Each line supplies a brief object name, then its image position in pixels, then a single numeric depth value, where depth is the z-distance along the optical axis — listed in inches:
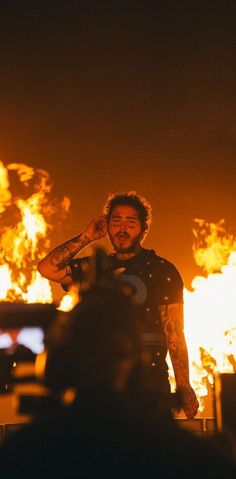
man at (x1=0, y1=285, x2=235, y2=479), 114.6
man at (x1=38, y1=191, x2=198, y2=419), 407.1
